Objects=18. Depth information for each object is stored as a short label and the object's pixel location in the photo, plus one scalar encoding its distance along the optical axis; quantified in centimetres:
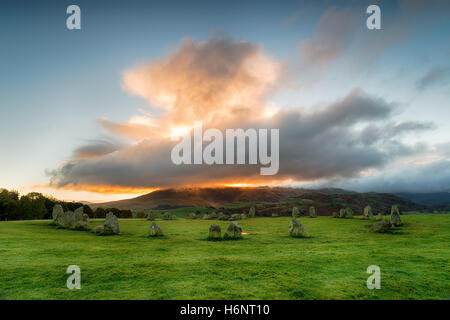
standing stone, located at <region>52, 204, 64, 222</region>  3597
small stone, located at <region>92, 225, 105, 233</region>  2774
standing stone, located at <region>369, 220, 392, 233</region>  2698
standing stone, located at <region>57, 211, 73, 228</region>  3245
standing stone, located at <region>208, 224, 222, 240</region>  2355
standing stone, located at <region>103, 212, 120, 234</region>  2717
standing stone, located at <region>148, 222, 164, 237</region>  2570
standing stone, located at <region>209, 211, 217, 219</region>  5700
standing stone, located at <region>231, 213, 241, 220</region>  5405
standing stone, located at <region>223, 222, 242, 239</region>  2344
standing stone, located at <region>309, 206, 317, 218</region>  5203
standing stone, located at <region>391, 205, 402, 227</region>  3198
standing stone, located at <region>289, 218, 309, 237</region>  2476
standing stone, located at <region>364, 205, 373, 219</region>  4306
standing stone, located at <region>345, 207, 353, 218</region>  4659
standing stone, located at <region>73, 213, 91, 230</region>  3080
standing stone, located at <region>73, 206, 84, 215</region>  3582
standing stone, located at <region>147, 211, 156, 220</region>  5519
